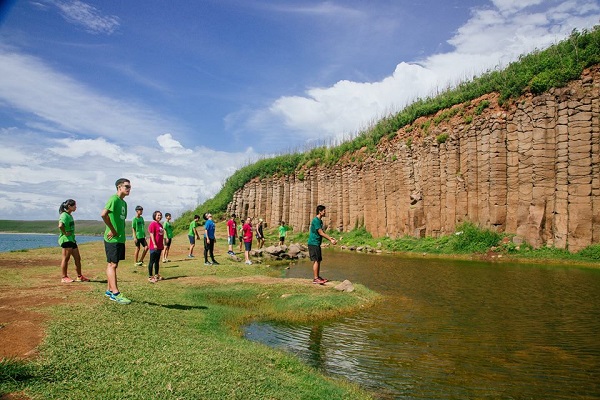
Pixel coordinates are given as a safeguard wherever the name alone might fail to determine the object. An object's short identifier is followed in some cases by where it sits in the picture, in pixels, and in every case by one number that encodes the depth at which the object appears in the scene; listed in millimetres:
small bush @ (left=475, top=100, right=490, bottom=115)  27344
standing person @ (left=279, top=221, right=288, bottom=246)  25939
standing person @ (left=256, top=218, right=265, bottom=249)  25578
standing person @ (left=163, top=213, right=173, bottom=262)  17250
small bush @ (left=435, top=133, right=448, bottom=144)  29406
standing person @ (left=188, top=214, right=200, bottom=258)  20250
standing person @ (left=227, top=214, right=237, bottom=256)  21978
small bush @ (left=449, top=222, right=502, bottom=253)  23312
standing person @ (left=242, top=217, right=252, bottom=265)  19273
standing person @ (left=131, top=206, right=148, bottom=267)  16219
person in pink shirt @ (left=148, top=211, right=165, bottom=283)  12852
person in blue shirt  17328
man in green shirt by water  12414
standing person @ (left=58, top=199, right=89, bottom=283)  10727
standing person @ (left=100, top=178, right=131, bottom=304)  8414
